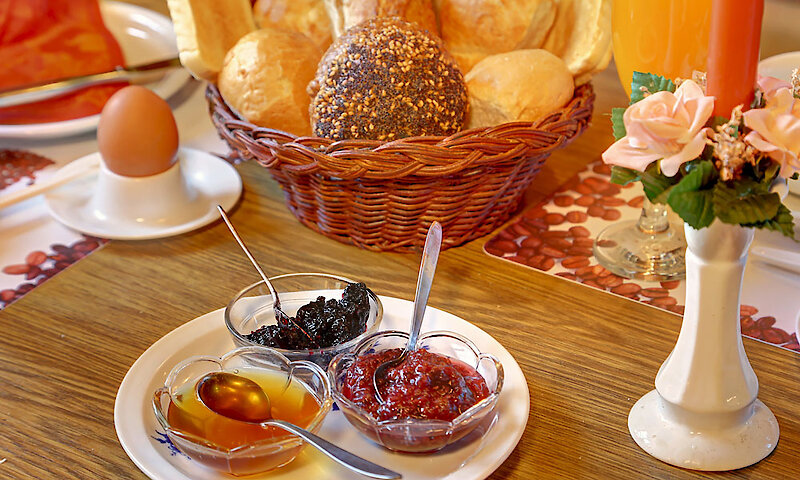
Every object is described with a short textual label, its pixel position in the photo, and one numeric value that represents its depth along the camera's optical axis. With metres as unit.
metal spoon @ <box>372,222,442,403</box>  0.86
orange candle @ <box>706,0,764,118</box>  0.61
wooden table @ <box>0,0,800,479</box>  0.80
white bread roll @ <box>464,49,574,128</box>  1.13
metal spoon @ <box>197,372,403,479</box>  0.75
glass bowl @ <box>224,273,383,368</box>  0.85
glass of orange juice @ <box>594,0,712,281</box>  1.02
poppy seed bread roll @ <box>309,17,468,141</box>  1.09
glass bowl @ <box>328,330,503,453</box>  0.72
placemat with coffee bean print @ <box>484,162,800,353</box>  0.98
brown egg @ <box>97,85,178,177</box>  1.21
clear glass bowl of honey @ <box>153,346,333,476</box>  0.72
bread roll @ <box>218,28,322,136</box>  1.19
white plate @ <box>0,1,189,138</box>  1.84
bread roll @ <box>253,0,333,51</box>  1.37
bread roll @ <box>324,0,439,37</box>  1.25
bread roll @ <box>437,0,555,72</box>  1.25
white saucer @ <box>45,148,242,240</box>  1.23
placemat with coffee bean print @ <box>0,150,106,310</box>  1.14
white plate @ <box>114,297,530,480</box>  0.74
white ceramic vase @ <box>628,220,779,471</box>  0.70
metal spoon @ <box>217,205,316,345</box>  0.90
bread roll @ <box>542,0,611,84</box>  1.22
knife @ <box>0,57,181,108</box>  1.57
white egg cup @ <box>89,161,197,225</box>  1.24
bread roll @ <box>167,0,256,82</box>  1.27
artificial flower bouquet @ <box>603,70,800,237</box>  0.61
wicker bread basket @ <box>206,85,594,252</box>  1.02
